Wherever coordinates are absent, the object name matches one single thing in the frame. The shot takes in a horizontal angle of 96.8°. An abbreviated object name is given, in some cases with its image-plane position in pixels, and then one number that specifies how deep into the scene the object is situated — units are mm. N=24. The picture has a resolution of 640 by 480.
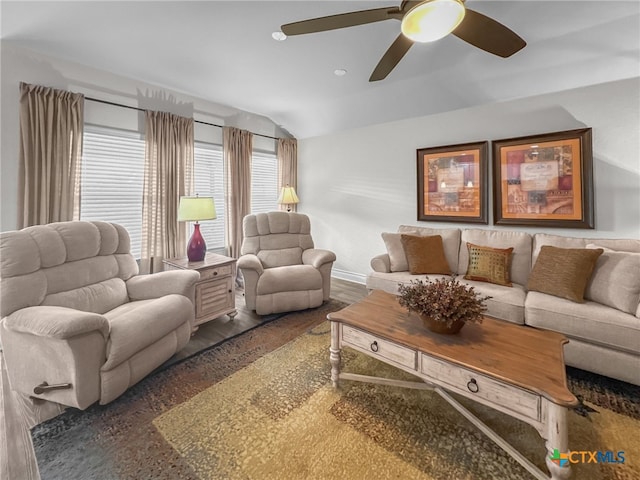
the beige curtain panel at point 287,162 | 4965
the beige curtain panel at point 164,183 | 3332
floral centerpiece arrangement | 1564
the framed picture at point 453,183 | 3408
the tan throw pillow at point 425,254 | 3078
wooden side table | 2824
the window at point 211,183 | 3908
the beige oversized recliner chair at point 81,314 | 1622
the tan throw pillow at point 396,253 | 3240
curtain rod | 2939
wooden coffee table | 1199
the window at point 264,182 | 4660
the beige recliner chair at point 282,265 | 3102
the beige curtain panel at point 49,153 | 2561
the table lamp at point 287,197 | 4547
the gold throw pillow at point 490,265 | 2760
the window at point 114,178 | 2990
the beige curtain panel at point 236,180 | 4133
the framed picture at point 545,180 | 2834
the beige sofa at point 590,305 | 1910
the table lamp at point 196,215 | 2881
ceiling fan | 1356
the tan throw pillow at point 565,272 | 2264
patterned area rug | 1363
